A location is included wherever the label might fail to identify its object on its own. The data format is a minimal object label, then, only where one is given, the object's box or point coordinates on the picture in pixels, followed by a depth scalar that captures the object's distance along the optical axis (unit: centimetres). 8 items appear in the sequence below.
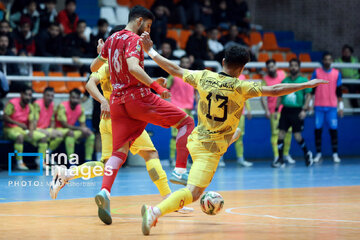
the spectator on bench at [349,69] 3741
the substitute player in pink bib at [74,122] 2831
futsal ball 1314
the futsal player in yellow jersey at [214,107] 1277
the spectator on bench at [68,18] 3394
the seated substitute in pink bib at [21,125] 2708
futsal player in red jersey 1394
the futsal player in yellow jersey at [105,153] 1492
